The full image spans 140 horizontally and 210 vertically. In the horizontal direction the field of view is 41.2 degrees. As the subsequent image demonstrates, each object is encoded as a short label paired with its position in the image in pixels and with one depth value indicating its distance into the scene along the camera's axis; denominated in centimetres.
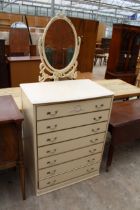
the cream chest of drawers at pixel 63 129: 129
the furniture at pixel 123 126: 170
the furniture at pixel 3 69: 279
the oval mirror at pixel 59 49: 159
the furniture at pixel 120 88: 223
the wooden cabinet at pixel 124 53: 333
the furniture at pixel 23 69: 275
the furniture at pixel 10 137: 119
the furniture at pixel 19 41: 344
